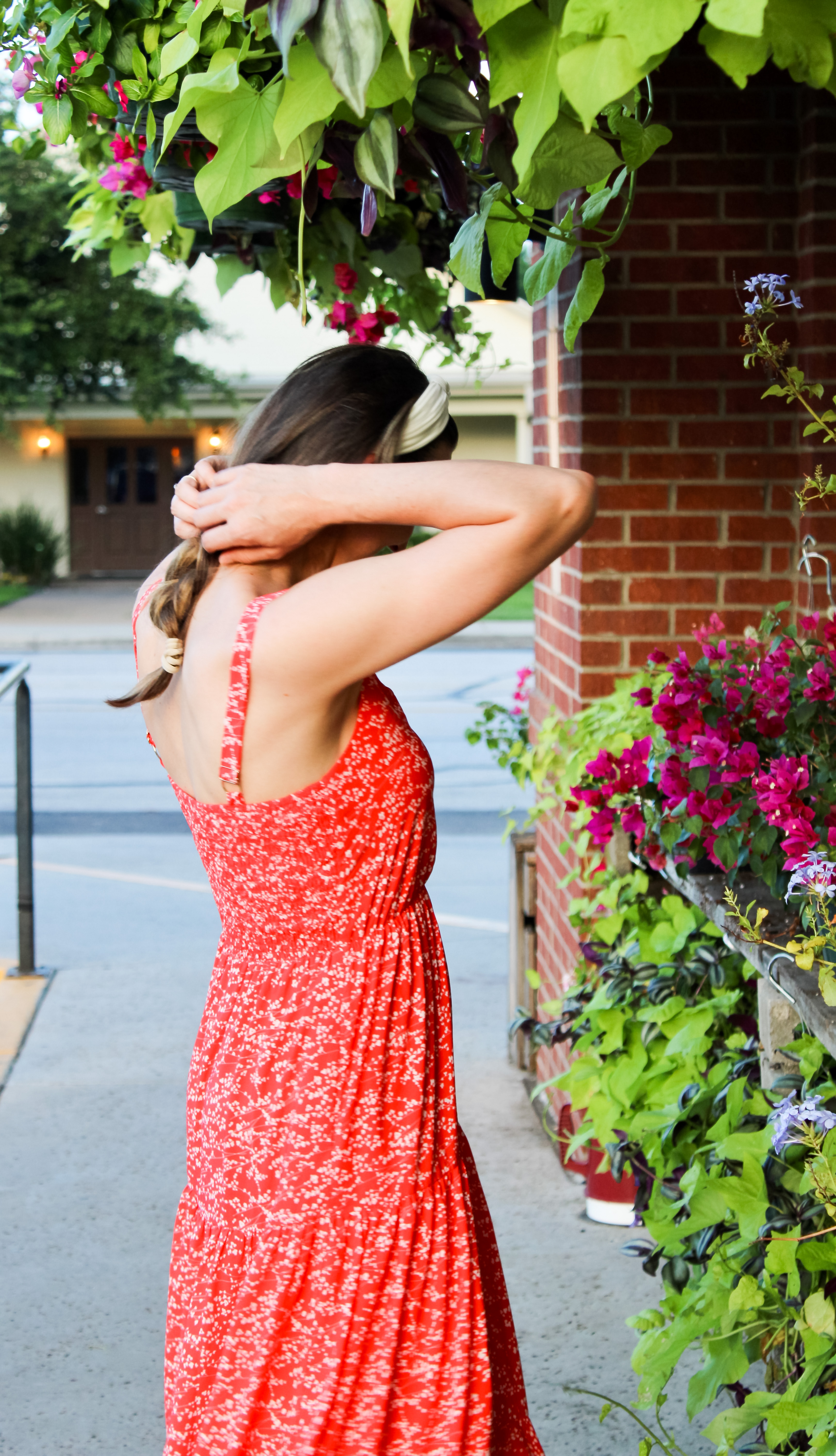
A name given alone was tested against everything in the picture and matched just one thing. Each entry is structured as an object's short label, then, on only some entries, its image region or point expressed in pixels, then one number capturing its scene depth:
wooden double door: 31.50
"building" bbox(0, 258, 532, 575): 28.75
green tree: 26.03
